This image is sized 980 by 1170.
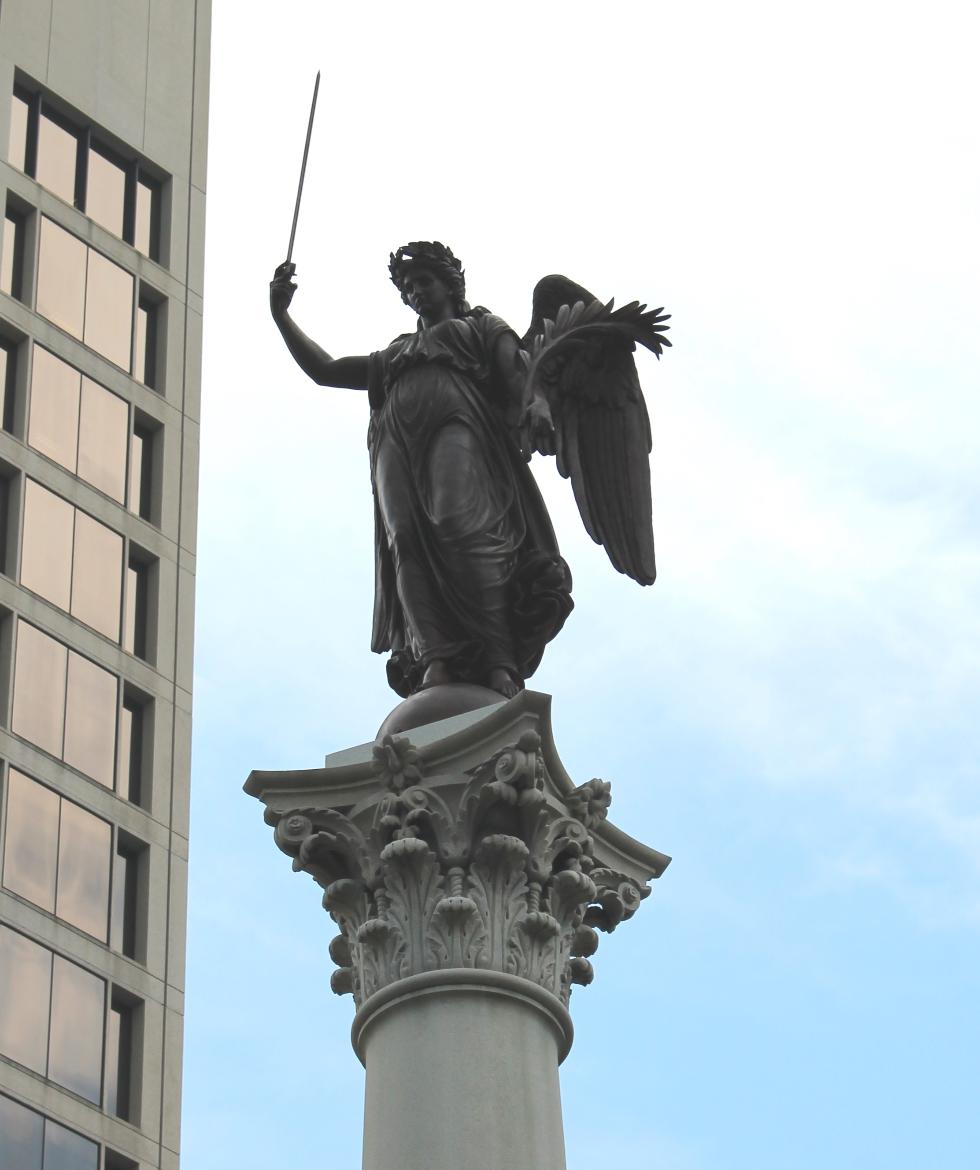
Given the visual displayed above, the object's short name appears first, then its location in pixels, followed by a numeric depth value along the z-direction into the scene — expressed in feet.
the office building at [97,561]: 195.11
